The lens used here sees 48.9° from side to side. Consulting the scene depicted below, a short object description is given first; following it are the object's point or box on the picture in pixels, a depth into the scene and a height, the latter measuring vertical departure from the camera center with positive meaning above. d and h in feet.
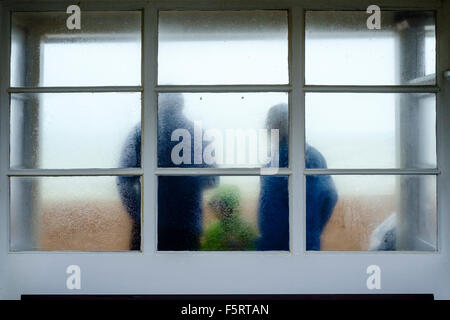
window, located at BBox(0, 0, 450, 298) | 7.13 +0.62
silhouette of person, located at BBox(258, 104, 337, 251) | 7.19 -0.22
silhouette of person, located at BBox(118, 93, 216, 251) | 7.22 -0.08
